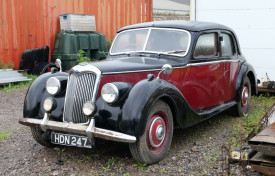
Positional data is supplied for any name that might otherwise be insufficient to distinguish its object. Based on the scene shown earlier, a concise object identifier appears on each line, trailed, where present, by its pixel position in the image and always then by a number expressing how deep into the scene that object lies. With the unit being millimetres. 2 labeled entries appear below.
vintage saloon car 3344
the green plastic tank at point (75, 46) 9594
